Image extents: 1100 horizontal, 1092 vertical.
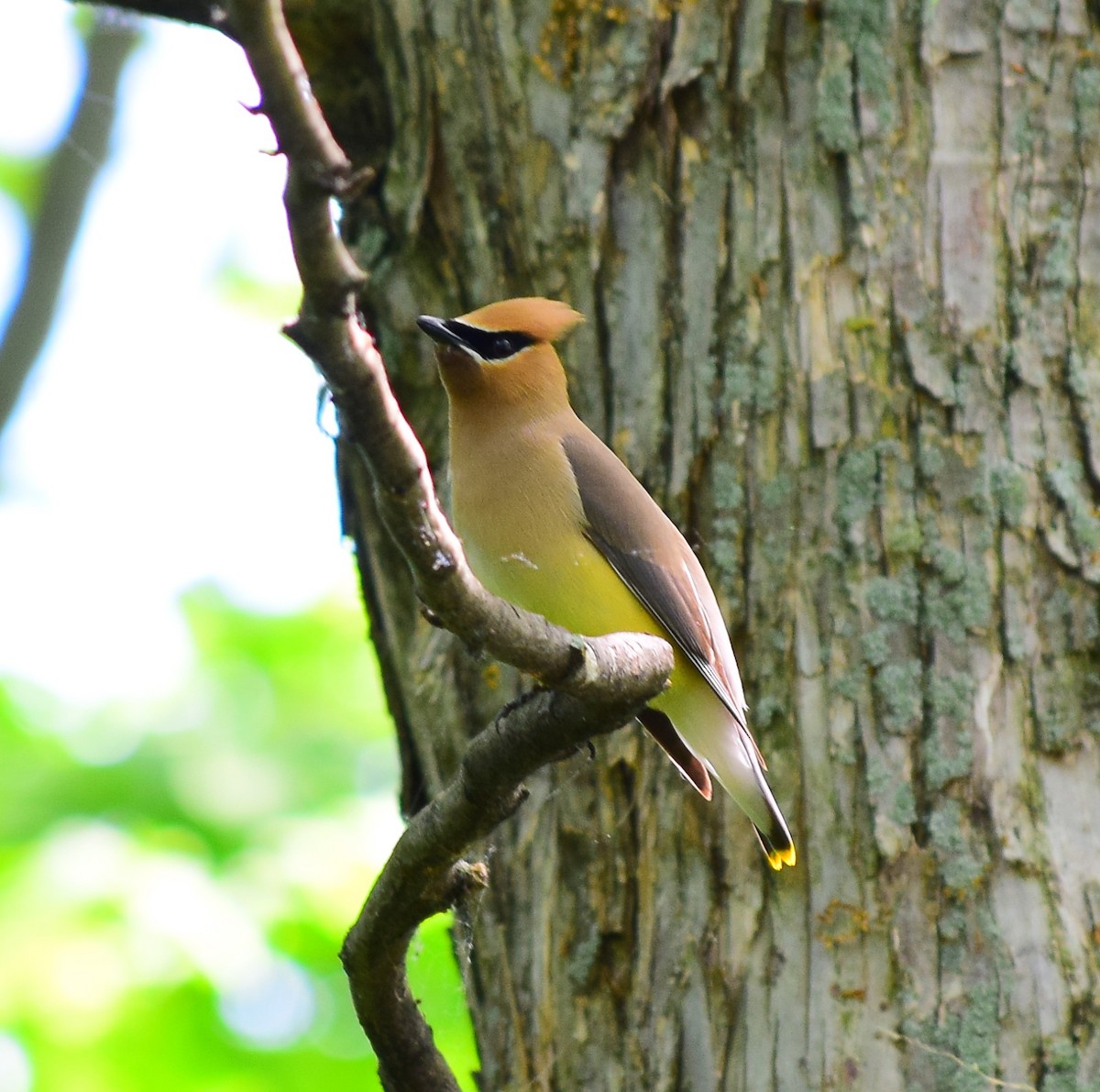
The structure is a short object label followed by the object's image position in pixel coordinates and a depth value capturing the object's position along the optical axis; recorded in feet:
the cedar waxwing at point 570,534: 23.79
